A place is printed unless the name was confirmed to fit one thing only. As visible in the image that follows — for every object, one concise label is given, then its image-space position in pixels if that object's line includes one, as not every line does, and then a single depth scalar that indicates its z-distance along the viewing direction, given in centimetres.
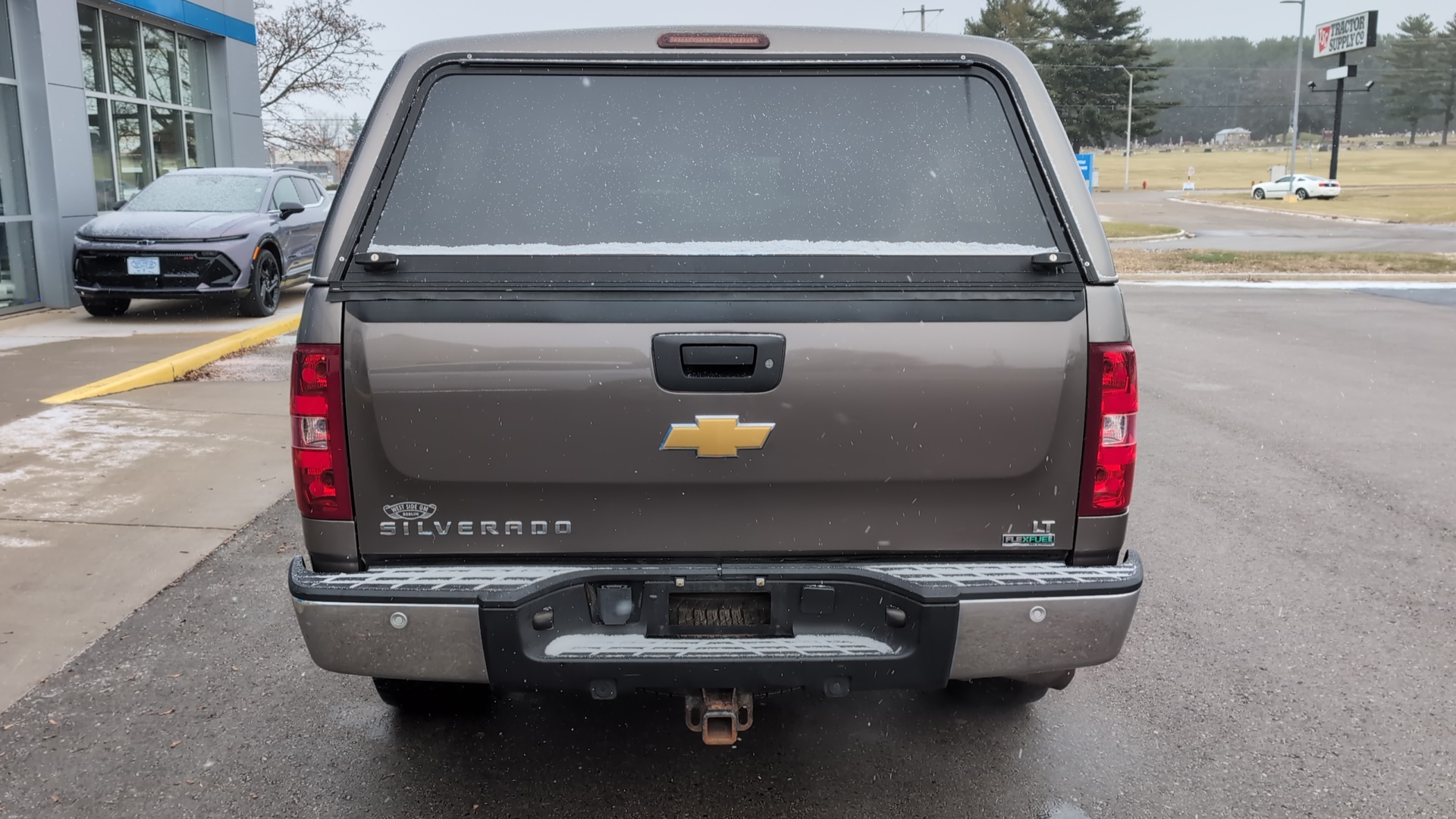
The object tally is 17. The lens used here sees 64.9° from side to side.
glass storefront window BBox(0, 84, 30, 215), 1306
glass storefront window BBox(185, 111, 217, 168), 1770
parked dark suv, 1209
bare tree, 2675
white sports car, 5994
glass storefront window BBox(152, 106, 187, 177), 1658
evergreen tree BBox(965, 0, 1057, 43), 9625
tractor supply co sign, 7269
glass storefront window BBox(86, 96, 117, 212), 1478
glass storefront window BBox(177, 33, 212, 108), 1752
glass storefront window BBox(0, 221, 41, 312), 1309
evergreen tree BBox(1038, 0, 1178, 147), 9225
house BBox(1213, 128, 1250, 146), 16962
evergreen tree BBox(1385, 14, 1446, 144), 13625
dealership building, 1312
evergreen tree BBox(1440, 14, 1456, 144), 13575
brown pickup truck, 264
